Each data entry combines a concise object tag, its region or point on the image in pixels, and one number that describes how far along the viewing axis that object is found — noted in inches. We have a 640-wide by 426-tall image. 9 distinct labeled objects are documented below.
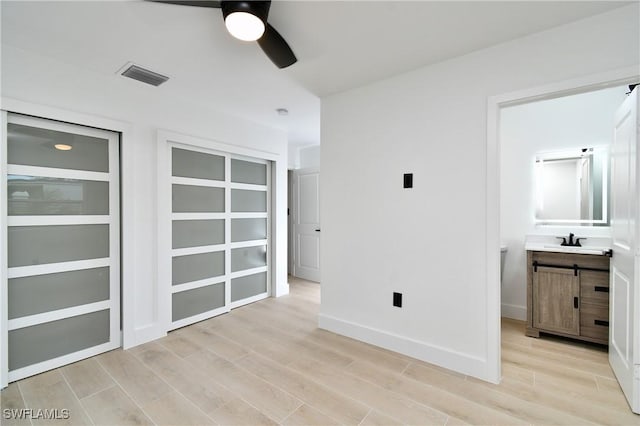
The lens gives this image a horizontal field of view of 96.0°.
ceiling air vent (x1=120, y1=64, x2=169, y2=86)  97.0
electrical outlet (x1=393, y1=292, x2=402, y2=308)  101.5
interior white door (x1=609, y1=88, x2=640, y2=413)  69.0
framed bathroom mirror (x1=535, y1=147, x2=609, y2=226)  114.9
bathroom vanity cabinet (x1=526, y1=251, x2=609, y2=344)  100.9
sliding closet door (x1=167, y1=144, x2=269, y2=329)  123.9
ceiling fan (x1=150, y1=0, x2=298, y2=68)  59.3
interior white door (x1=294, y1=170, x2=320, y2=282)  204.1
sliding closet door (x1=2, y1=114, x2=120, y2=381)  85.3
